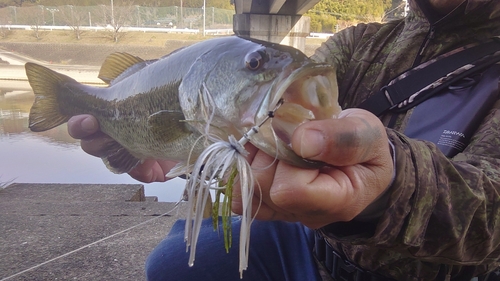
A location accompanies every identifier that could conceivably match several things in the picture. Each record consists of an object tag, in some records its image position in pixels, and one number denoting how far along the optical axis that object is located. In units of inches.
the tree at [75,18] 904.3
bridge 441.7
